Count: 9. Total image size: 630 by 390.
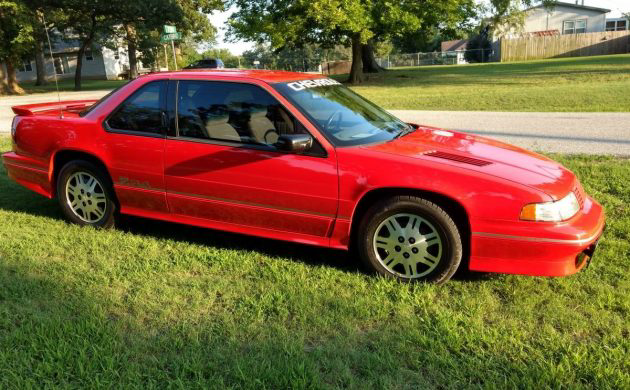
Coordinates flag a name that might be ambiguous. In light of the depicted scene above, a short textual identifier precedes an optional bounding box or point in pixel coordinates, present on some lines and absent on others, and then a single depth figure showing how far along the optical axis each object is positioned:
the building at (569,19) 53.28
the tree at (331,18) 22.93
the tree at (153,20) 30.25
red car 3.23
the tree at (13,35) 25.39
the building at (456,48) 53.78
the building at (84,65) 52.50
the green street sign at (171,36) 15.90
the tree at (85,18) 29.45
